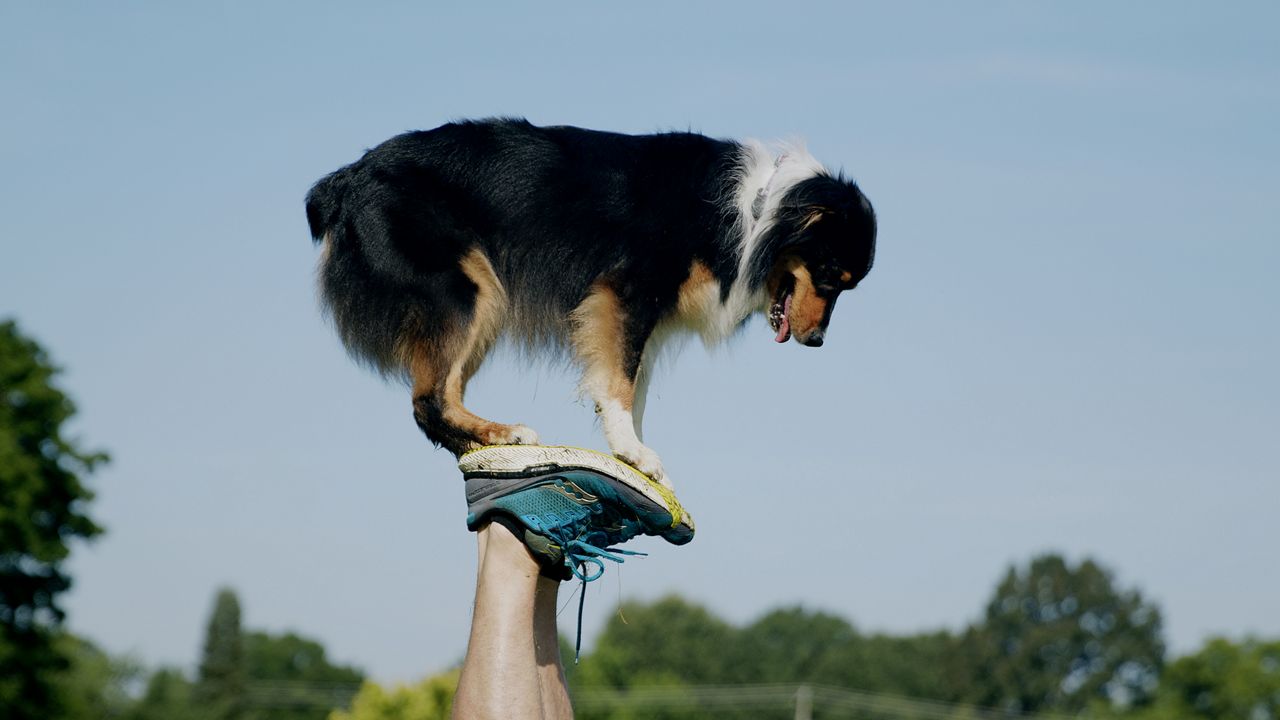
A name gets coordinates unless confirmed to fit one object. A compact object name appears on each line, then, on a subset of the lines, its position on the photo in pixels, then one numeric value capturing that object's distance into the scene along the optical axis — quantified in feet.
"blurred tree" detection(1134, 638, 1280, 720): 195.00
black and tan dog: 19.40
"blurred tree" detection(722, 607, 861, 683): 226.38
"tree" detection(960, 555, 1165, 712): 228.02
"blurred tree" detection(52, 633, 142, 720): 111.14
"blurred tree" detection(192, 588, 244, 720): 202.59
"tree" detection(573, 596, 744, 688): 226.38
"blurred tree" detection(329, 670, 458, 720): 87.15
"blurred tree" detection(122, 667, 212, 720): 155.12
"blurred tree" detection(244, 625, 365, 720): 208.85
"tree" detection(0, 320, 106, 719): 103.35
